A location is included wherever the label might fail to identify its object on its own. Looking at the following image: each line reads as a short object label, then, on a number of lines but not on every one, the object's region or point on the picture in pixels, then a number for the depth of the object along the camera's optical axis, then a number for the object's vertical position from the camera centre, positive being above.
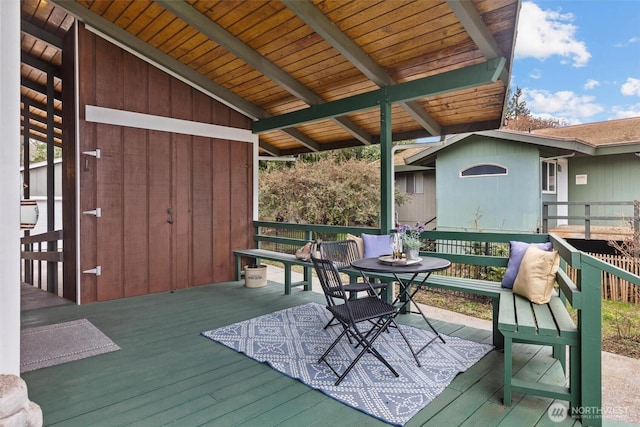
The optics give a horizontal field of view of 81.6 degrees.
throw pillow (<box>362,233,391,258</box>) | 4.01 -0.35
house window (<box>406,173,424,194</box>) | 11.34 +0.92
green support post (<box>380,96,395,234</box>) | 4.17 +0.48
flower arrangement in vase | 3.14 -0.22
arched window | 8.64 +1.03
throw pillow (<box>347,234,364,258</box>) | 4.12 -0.36
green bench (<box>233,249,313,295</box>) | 4.84 -0.64
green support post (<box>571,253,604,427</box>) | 2.02 -0.72
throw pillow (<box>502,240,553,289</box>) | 3.09 -0.38
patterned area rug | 2.25 -1.11
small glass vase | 3.12 -0.34
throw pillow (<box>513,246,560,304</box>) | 2.70 -0.47
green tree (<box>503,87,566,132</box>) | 18.72 +5.33
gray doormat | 2.84 -1.11
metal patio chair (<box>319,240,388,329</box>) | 3.22 -0.42
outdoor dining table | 2.79 -0.42
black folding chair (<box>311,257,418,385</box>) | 2.52 -0.70
